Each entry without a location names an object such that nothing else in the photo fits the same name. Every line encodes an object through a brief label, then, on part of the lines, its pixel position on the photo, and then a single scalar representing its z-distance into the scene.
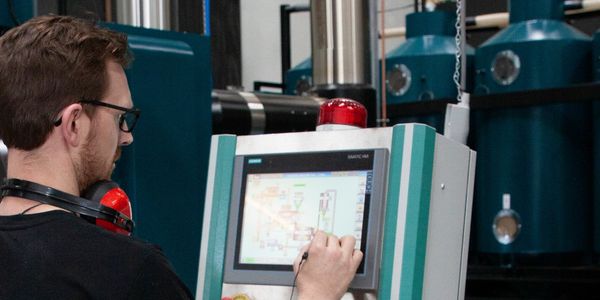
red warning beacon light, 1.49
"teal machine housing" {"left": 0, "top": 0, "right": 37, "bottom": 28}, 1.84
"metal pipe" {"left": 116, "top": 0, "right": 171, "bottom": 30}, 2.19
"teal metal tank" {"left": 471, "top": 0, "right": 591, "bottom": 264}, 3.86
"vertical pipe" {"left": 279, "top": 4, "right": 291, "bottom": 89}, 4.80
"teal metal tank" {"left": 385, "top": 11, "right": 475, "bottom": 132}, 4.25
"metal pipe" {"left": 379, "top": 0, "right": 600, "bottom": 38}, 4.08
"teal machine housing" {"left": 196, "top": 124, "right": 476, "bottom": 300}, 1.35
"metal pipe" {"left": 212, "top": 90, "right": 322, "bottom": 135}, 2.40
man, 1.20
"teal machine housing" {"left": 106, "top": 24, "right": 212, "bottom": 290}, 1.91
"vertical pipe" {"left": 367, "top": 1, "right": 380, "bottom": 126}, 3.08
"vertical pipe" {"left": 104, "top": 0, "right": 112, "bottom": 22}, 2.17
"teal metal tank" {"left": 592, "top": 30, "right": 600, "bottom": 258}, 3.79
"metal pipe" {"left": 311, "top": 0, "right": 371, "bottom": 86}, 3.00
